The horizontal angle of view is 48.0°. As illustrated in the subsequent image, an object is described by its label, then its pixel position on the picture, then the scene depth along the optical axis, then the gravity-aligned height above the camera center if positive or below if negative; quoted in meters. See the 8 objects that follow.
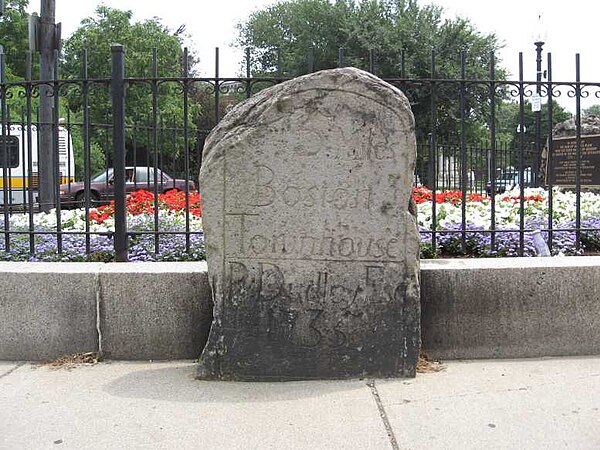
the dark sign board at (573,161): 13.19 +0.94
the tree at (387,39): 27.59 +7.70
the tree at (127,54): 22.02 +6.46
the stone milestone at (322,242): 4.02 -0.19
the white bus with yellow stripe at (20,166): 14.33 +1.09
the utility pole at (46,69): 9.73 +2.09
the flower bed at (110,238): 5.45 -0.26
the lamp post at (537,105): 5.26 +1.10
